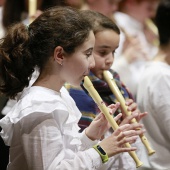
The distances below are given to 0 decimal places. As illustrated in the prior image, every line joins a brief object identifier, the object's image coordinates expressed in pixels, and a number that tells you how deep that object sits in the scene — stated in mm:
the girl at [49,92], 6146
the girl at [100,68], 6578
